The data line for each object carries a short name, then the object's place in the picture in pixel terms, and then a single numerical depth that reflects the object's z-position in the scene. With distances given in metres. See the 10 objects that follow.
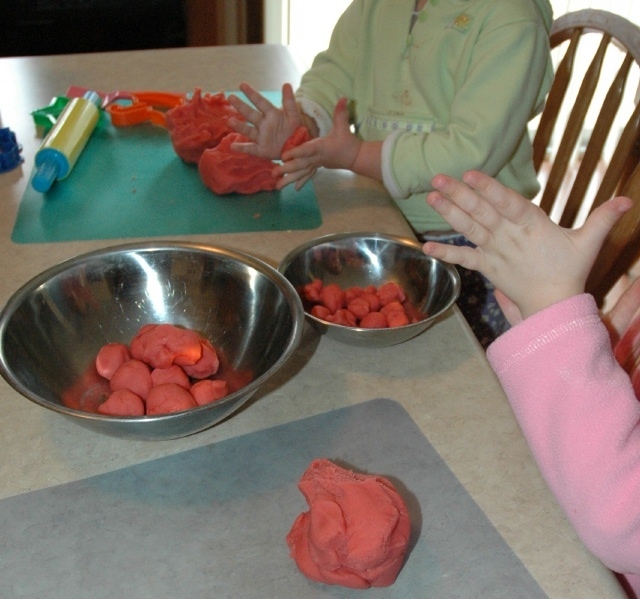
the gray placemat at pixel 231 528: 0.50
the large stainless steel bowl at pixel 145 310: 0.65
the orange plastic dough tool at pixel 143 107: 1.27
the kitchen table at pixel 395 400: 0.55
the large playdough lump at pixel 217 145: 1.04
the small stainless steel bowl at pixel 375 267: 0.80
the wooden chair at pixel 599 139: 0.99
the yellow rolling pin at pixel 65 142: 1.03
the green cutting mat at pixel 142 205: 0.96
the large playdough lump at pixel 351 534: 0.48
